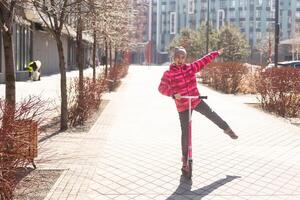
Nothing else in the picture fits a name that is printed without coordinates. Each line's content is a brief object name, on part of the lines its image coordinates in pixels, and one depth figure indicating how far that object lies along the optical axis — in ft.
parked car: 106.42
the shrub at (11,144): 13.96
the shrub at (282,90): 43.39
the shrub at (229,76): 72.72
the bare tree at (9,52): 22.08
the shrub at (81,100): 36.15
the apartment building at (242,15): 396.57
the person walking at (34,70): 98.22
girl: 21.85
